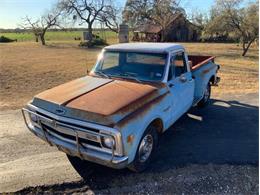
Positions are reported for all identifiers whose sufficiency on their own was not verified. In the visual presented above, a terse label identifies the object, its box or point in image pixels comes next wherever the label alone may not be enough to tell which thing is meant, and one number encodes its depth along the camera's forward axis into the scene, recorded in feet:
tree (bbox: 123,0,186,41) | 69.02
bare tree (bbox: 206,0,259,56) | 51.33
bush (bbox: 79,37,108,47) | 85.72
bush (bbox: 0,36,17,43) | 116.79
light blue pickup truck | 8.13
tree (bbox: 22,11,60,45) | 98.45
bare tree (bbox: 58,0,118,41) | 94.62
